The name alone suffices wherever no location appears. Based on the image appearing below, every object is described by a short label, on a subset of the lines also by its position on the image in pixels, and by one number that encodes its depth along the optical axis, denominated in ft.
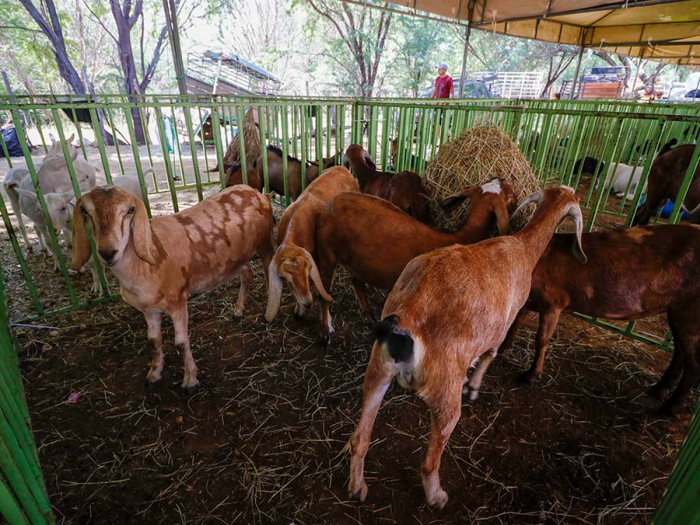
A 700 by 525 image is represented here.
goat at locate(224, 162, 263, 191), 21.25
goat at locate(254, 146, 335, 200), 22.34
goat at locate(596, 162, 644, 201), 28.44
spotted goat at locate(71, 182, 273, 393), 8.19
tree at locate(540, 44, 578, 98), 90.86
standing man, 36.55
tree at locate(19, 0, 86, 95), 40.03
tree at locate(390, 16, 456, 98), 70.05
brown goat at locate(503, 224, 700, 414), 9.29
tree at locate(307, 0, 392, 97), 54.34
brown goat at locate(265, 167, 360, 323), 9.91
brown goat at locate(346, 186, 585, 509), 6.35
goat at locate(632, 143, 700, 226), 17.93
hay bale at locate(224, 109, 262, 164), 28.66
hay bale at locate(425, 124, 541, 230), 13.60
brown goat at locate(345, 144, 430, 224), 15.33
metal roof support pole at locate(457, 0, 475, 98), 33.45
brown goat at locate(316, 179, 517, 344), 10.80
